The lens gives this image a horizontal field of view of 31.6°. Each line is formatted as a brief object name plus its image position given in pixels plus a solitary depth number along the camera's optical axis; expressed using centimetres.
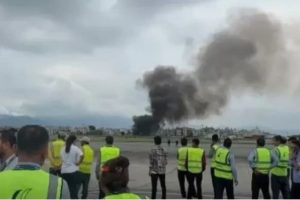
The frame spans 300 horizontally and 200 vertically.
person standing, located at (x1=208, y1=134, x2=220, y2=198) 1304
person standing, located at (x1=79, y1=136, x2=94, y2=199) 1277
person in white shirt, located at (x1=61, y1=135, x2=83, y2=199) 1184
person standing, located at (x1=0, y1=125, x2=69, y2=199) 341
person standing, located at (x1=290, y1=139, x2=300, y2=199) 1166
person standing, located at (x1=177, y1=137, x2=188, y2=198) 1484
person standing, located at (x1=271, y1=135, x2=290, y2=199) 1306
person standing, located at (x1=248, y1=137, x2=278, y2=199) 1276
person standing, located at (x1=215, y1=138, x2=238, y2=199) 1245
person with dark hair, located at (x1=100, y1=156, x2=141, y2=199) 342
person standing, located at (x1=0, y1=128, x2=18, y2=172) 538
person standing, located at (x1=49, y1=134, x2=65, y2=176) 1277
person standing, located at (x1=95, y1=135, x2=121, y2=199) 1203
